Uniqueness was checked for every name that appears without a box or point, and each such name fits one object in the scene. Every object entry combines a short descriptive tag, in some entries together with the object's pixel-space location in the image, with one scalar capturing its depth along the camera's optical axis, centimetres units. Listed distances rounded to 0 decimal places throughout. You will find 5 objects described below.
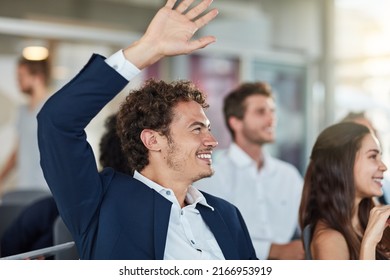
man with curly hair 189
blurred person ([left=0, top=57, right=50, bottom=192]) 576
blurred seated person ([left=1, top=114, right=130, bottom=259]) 297
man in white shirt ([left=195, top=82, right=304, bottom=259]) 377
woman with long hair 253
